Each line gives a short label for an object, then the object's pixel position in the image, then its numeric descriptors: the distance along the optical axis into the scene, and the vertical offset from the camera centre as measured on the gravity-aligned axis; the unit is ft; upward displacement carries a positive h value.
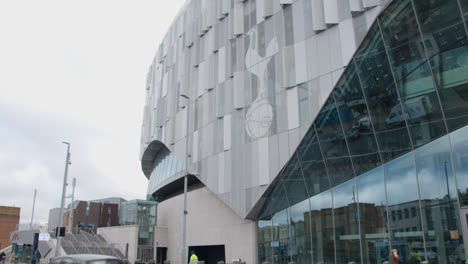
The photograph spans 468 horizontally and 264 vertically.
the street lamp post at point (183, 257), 69.31 -4.55
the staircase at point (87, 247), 117.39 -4.55
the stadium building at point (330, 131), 52.06 +17.09
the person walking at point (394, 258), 44.40 -3.23
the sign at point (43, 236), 91.15 -0.85
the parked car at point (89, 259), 36.97 -2.65
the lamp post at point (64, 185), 92.63 +11.73
